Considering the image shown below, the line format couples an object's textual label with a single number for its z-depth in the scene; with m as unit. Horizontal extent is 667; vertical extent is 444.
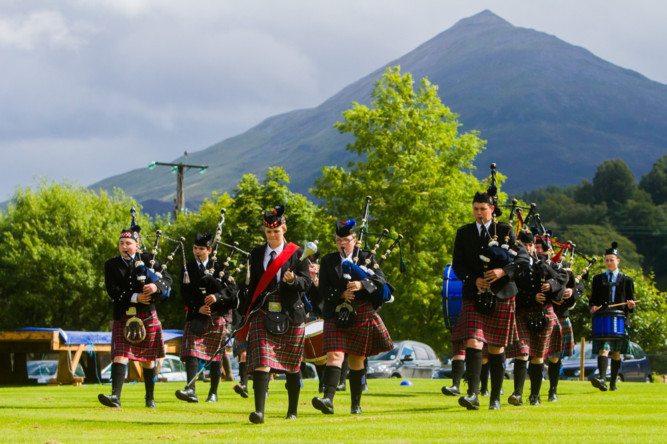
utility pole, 49.41
